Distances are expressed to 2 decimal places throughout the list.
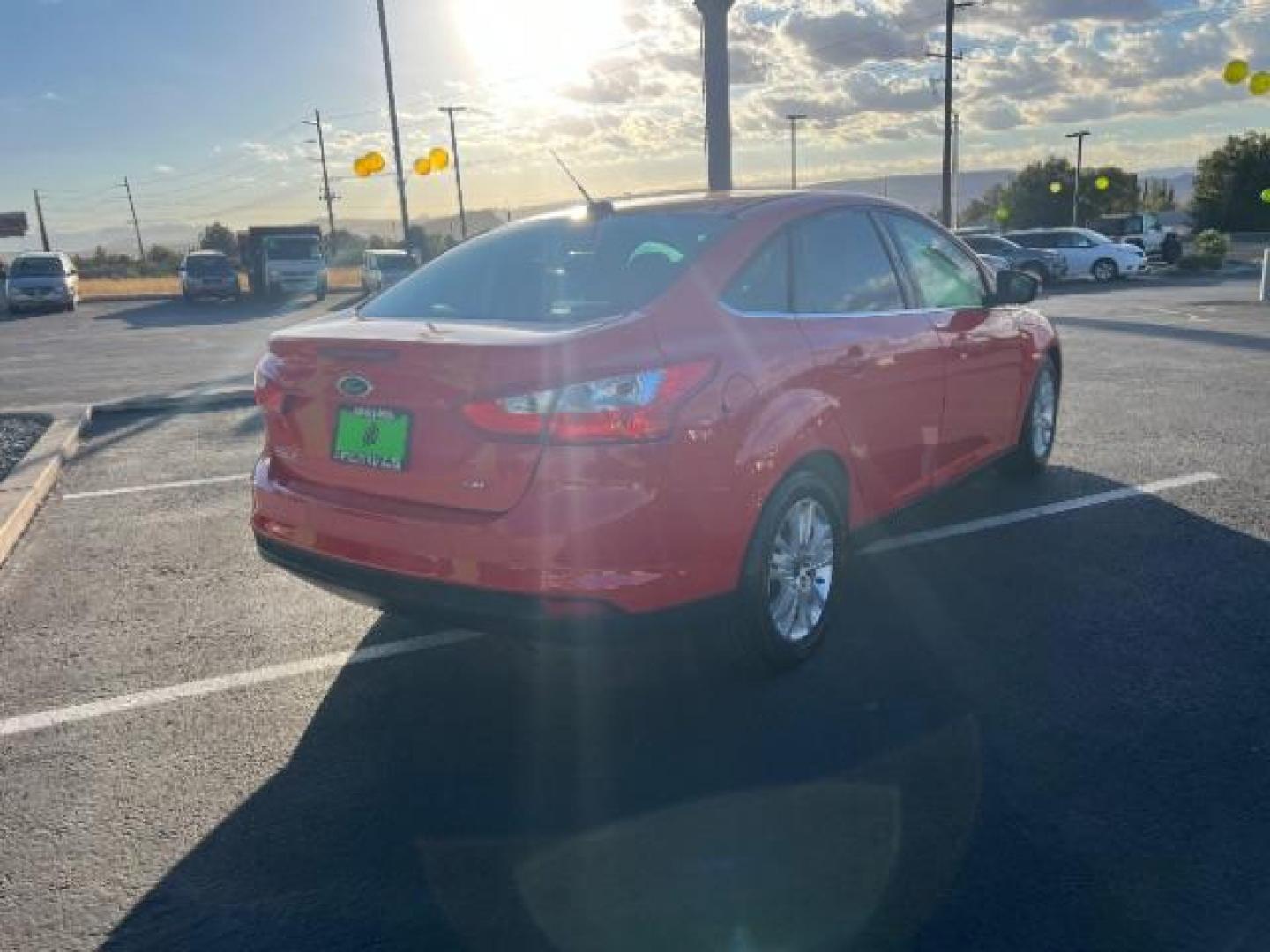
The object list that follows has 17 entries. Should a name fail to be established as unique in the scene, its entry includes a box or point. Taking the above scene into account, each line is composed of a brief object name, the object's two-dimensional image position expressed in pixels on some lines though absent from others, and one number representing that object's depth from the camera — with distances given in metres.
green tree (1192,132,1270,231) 49.19
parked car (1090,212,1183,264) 34.53
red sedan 2.93
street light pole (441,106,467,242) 55.97
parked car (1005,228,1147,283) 27.11
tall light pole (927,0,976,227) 33.88
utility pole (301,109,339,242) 62.69
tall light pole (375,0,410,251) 32.53
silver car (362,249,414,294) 30.06
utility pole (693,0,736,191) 15.09
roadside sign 52.82
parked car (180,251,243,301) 29.89
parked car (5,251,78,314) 27.69
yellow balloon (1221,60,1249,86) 19.30
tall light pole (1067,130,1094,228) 58.52
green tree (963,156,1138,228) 64.50
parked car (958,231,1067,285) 27.09
